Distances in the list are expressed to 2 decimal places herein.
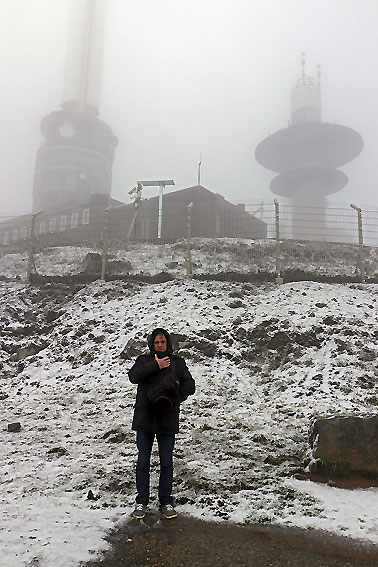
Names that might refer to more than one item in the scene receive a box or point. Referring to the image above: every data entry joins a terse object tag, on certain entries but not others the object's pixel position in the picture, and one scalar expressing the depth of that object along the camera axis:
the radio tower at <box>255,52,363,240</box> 73.31
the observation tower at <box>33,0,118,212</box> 60.78
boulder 5.69
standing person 4.58
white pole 20.85
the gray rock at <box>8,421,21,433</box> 7.40
